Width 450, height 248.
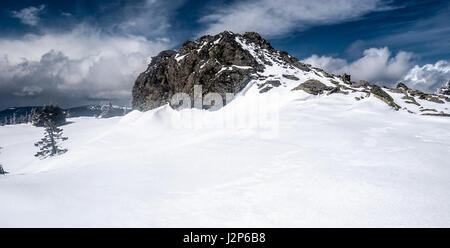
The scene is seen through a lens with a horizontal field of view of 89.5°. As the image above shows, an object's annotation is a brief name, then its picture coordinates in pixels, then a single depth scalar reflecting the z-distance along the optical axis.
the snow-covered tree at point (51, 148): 48.50
